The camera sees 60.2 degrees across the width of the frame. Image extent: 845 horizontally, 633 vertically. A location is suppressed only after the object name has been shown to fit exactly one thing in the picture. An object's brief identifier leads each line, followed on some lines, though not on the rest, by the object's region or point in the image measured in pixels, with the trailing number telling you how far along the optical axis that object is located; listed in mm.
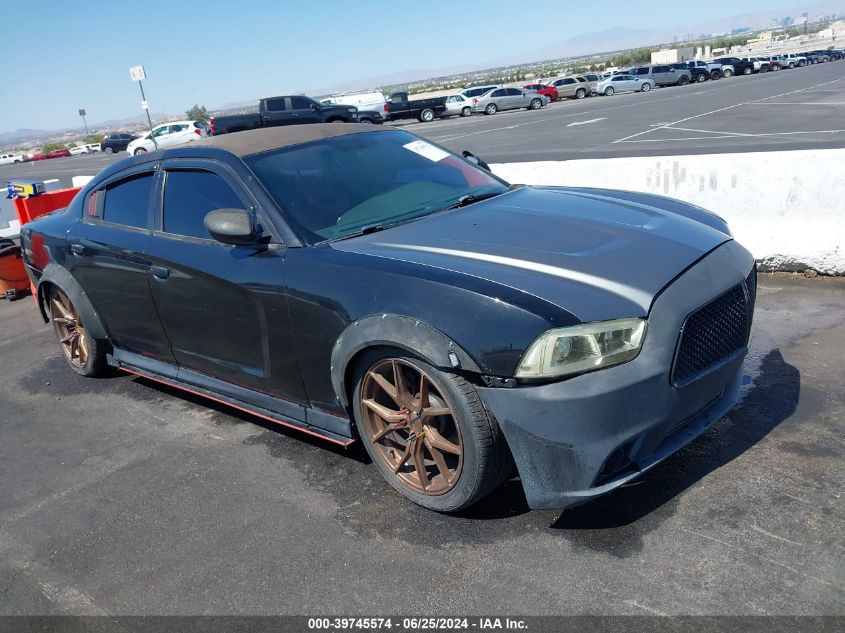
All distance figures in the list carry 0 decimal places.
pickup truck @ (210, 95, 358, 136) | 29859
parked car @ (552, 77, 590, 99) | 49281
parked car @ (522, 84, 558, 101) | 46956
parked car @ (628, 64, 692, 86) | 49688
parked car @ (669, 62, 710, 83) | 50844
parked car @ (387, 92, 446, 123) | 38375
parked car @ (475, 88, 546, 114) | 40938
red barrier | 8977
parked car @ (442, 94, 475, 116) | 40781
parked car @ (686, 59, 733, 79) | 51738
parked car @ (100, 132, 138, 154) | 50156
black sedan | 2703
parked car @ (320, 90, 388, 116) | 38188
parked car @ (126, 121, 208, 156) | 36812
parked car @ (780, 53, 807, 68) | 60875
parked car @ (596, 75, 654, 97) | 49016
